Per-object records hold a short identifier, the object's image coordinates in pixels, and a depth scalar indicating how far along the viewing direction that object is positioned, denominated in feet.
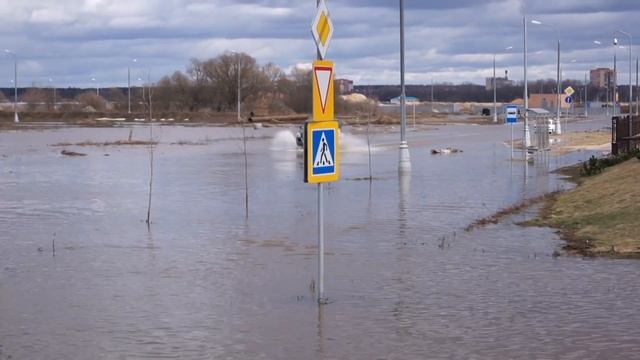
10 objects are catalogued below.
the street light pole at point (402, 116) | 106.15
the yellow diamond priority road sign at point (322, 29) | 36.35
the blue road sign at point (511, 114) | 147.02
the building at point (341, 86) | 549.58
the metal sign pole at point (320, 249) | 36.86
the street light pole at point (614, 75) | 210.22
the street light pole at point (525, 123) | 145.38
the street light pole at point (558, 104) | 233.82
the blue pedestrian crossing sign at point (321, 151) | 35.47
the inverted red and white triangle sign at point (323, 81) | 35.55
